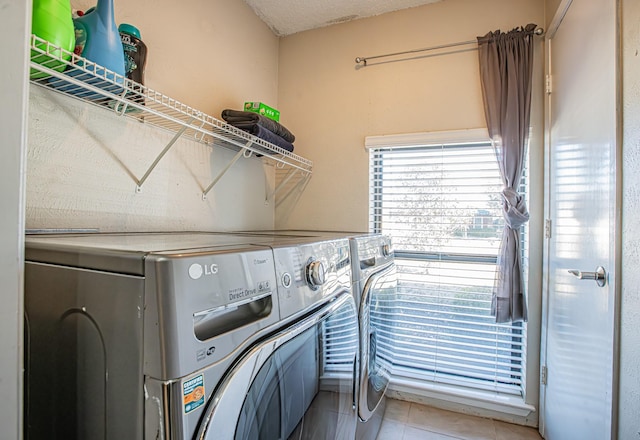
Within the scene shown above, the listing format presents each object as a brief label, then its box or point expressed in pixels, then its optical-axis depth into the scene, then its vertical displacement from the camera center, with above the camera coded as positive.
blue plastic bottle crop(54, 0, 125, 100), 0.93 +0.52
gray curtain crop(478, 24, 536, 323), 1.79 +0.51
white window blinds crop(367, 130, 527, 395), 1.94 -0.23
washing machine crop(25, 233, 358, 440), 0.51 -0.22
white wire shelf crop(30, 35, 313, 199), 0.84 +0.42
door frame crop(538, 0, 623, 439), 1.03 -0.06
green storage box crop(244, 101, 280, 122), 1.77 +0.62
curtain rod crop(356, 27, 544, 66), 1.82 +1.11
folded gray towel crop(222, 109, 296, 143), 1.62 +0.51
